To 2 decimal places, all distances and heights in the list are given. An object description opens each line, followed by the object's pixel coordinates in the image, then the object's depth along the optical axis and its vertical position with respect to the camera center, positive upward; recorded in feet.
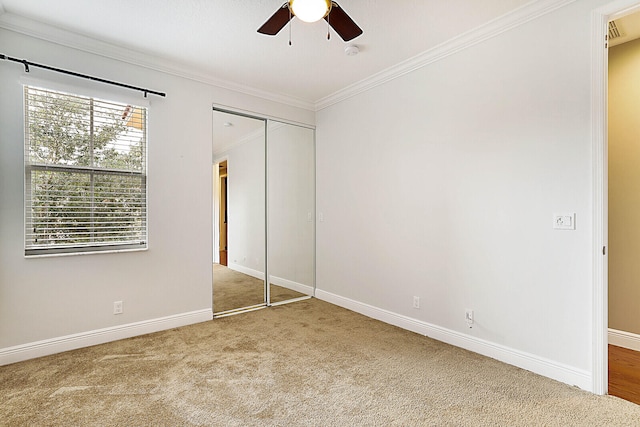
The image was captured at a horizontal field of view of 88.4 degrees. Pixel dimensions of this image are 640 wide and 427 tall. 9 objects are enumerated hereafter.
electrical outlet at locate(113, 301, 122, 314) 9.96 -2.86
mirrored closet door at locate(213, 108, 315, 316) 12.66 +0.01
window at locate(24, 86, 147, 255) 8.79 +1.13
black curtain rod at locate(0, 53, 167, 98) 8.39 +3.91
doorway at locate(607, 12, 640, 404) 9.33 +0.48
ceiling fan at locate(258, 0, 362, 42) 5.67 +3.77
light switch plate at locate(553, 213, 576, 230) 7.35 -0.23
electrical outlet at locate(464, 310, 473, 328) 9.23 -2.97
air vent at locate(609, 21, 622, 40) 8.59 +4.85
